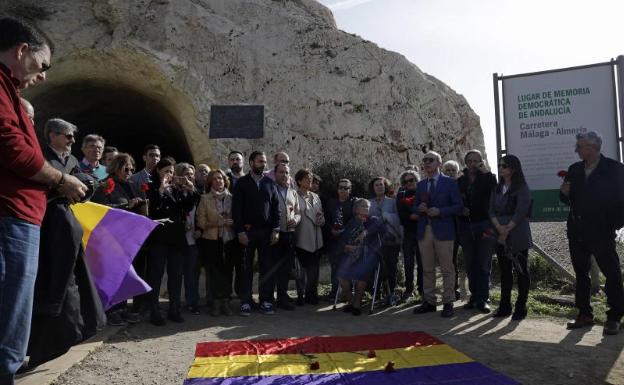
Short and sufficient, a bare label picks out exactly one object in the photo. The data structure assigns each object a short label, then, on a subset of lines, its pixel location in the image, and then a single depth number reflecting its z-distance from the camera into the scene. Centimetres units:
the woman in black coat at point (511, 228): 551
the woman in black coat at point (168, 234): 548
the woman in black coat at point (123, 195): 512
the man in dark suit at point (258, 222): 610
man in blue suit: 579
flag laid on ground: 350
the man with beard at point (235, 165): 703
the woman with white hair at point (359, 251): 629
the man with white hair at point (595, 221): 484
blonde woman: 598
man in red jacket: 201
